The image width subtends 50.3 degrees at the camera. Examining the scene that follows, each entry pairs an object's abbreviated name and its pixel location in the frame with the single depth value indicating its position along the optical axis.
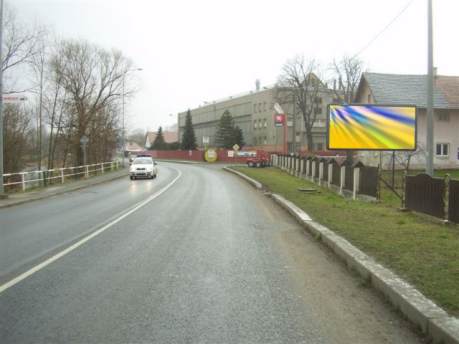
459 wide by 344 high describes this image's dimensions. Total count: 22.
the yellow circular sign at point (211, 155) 76.50
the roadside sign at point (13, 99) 18.58
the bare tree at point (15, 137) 34.91
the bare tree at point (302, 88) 68.06
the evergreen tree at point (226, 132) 88.25
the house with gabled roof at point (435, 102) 42.25
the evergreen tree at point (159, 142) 119.62
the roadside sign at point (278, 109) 57.17
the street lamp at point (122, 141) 52.32
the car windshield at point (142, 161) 34.22
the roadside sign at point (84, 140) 34.31
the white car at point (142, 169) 33.38
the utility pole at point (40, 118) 39.27
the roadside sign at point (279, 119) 55.54
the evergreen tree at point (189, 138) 101.38
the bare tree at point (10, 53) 29.52
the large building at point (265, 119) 81.12
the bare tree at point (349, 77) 67.56
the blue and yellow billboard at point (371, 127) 19.38
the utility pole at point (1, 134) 19.39
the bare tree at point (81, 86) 42.91
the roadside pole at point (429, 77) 15.78
